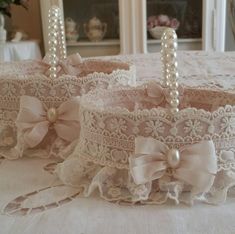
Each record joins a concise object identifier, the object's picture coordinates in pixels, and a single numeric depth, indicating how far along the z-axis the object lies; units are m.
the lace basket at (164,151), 0.43
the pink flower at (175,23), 2.43
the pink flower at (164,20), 2.42
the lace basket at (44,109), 0.60
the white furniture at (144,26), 2.36
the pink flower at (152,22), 2.40
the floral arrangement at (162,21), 2.41
